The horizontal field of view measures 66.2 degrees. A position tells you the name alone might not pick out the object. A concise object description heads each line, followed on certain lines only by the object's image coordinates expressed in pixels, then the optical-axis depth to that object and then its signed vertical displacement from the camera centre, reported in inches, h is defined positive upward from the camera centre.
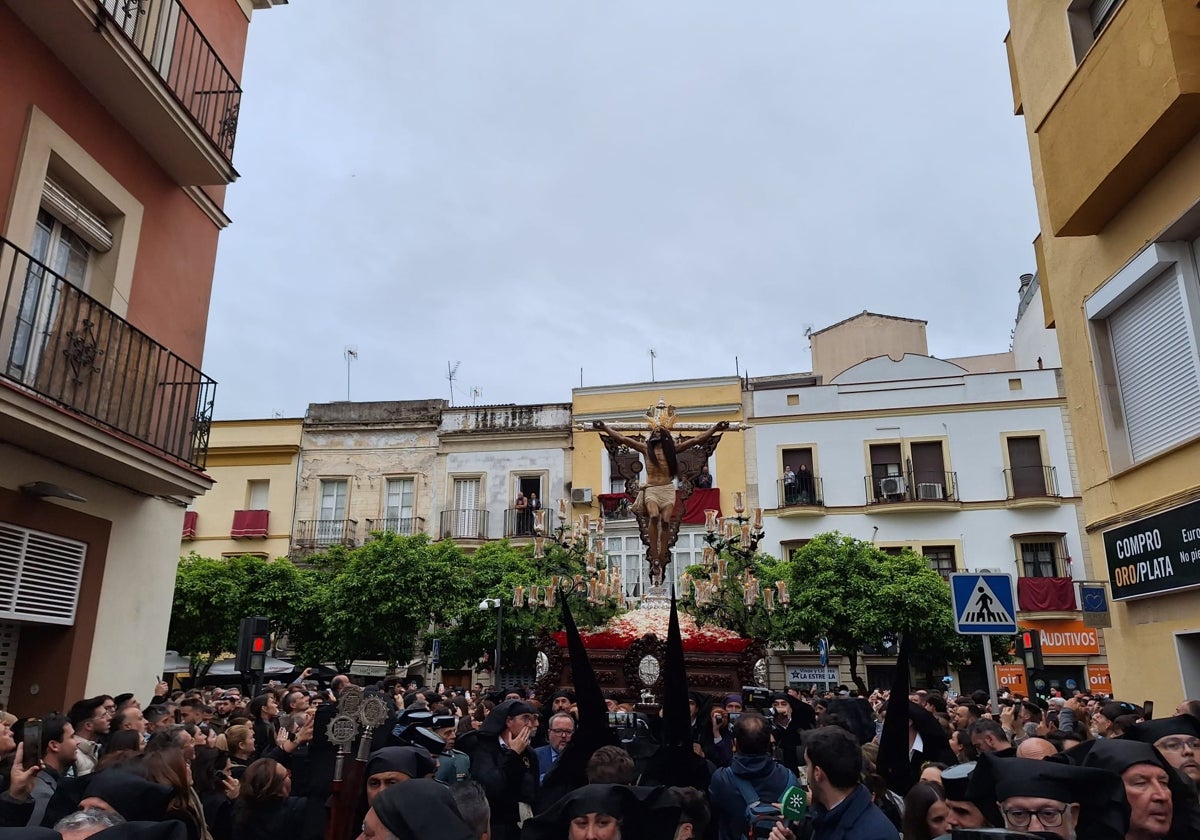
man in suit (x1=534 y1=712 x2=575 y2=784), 247.1 -16.1
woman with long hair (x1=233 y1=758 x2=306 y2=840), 182.4 -26.0
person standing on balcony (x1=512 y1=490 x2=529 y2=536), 1221.7 +207.3
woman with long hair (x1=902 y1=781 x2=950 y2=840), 151.7 -22.1
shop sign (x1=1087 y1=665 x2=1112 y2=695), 1007.0 -3.4
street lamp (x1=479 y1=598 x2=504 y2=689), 725.9 +57.9
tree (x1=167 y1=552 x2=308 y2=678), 1007.0 +76.9
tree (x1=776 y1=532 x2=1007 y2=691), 939.3 +71.8
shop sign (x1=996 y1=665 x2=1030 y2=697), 892.0 -2.2
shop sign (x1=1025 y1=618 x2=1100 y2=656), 1025.0 +39.6
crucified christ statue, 590.9 +123.7
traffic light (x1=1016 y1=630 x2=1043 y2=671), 587.2 +17.8
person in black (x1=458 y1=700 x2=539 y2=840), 219.3 -20.8
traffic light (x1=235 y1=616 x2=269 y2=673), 474.3 +14.0
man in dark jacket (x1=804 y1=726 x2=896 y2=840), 152.2 -18.5
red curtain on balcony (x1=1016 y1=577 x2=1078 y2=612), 1028.5 +87.6
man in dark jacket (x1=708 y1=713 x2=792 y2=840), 199.5 -21.8
